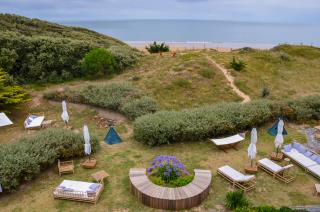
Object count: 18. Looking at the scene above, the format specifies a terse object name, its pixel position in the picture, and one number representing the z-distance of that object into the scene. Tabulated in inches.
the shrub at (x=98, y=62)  995.9
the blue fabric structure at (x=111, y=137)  621.0
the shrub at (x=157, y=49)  1545.3
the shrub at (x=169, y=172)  454.6
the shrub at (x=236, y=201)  413.1
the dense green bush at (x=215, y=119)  611.5
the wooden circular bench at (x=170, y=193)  413.7
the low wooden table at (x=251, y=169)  509.5
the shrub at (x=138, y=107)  735.7
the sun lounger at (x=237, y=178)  462.6
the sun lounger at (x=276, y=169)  490.9
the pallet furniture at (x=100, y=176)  476.3
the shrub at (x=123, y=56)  1097.4
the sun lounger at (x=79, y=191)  433.1
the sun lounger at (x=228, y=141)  584.0
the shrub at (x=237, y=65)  1075.3
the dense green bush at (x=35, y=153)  457.4
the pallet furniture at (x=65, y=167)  506.0
